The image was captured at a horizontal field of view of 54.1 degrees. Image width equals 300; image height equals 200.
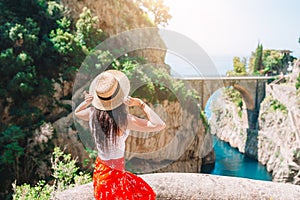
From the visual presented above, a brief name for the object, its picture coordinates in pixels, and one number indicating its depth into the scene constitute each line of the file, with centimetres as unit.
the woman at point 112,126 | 178
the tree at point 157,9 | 1472
